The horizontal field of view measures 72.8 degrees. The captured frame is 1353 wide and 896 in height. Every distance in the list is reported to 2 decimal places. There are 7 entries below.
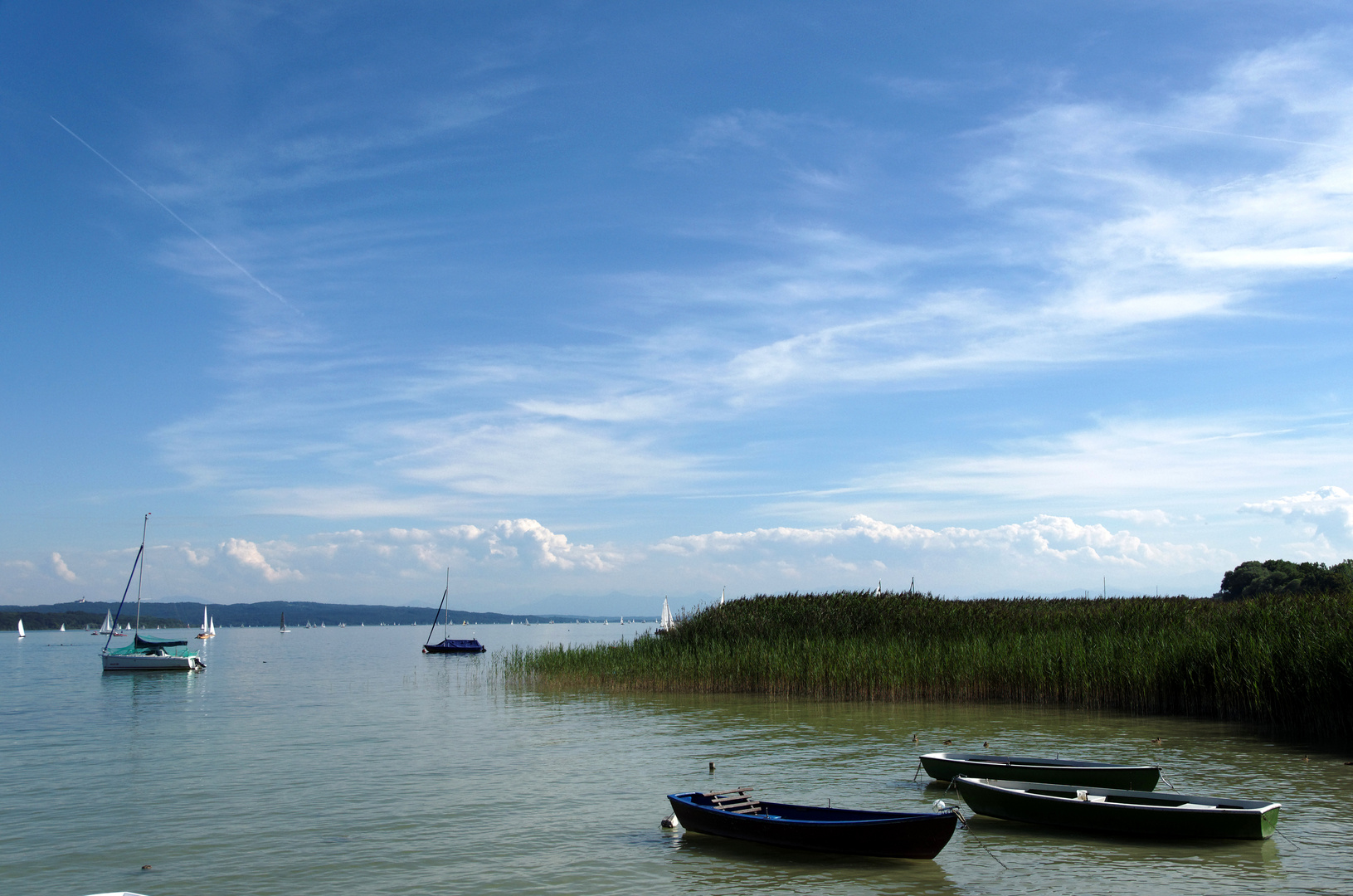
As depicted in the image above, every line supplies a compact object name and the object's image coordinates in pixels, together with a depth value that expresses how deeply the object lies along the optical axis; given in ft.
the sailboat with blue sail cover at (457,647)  270.46
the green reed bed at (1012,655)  70.28
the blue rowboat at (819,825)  39.14
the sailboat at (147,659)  191.93
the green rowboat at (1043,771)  48.73
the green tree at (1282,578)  179.32
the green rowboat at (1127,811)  41.55
